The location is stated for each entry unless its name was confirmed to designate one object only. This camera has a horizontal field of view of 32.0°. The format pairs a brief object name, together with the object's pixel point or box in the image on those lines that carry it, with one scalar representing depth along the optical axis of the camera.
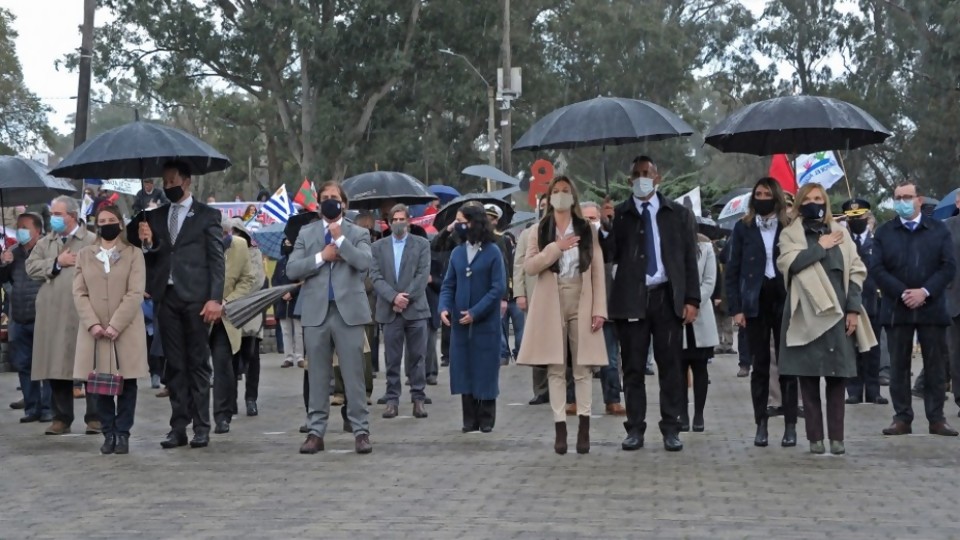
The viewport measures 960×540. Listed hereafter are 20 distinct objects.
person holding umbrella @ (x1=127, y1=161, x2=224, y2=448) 12.13
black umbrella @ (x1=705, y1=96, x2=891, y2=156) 12.06
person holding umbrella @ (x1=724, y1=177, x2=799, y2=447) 11.75
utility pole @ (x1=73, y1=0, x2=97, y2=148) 27.05
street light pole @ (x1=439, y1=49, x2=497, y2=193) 44.72
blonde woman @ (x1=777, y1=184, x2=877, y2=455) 11.30
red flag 20.41
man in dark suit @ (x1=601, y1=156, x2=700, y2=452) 11.48
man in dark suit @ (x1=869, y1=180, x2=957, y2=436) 12.70
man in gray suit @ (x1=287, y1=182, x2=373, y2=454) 11.59
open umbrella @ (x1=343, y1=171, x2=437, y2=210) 16.58
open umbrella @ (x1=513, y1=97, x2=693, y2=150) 11.92
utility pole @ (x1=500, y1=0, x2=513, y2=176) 40.09
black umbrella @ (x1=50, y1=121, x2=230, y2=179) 12.12
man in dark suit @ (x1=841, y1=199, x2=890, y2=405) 15.25
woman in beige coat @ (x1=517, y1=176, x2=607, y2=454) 11.45
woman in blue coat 13.28
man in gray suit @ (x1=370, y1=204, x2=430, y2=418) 15.00
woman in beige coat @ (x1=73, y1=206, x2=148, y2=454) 12.08
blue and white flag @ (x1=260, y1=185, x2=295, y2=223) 25.97
